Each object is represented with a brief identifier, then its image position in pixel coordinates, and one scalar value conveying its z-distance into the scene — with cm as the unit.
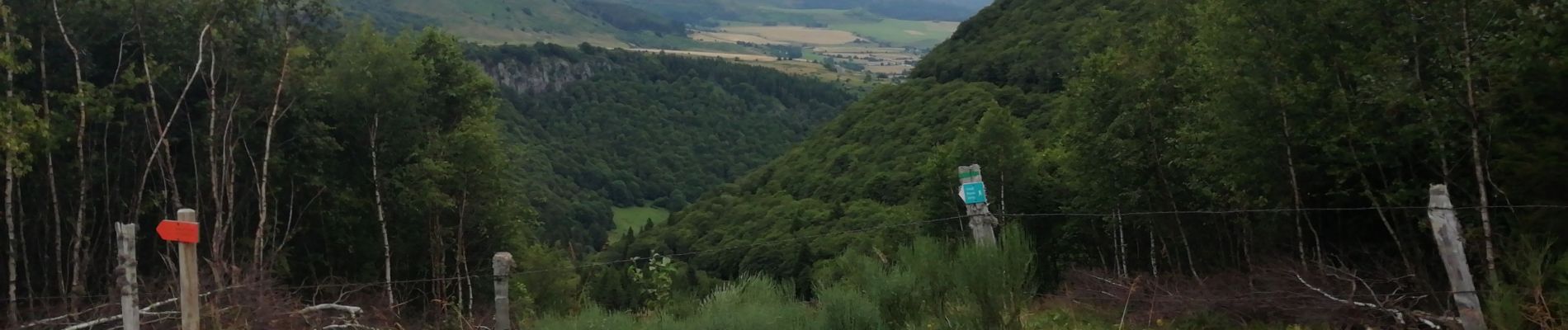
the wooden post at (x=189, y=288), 662
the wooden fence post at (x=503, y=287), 691
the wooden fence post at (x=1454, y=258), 579
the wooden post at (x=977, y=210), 797
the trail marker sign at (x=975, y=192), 826
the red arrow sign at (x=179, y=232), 638
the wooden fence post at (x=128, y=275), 677
